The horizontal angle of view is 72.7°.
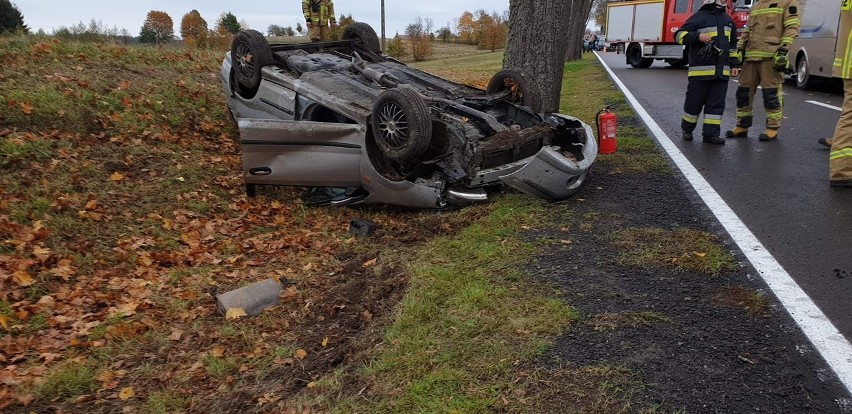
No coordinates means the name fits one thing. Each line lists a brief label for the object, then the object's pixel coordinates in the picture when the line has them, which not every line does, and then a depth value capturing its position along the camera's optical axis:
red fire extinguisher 5.86
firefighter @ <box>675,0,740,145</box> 6.23
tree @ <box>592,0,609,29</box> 65.56
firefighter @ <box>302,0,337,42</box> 11.37
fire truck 18.86
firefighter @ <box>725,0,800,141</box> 6.36
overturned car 4.61
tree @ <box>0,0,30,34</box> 17.39
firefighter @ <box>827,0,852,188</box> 4.61
